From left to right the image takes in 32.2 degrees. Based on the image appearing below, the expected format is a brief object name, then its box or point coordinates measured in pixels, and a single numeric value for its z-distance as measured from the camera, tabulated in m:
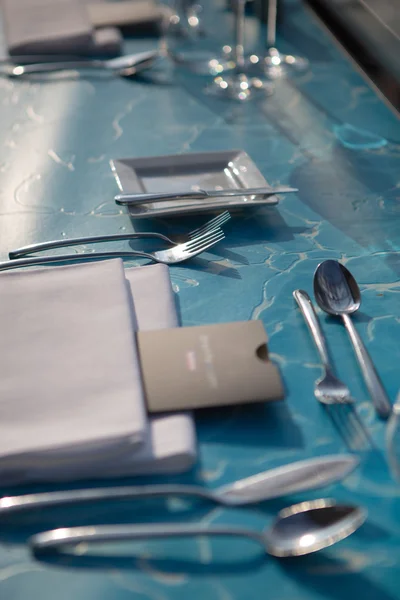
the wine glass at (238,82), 1.19
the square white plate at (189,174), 0.84
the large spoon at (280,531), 0.44
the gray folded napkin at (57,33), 1.31
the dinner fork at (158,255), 0.73
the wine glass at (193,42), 1.31
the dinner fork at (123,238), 0.75
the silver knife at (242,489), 0.47
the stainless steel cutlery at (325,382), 0.57
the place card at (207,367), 0.54
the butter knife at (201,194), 0.80
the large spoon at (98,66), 1.27
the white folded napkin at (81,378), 0.50
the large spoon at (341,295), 0.62
